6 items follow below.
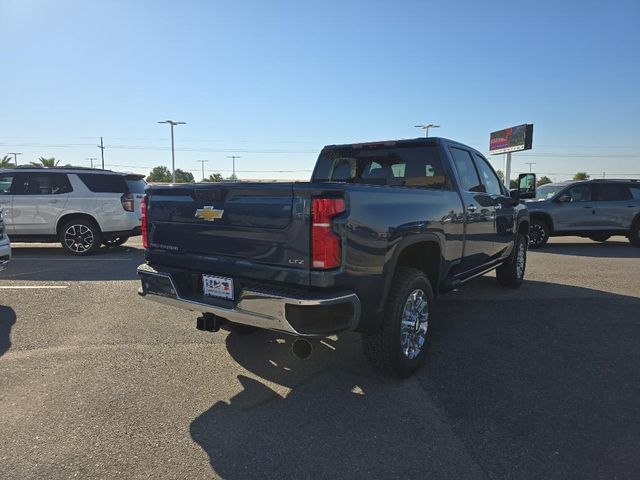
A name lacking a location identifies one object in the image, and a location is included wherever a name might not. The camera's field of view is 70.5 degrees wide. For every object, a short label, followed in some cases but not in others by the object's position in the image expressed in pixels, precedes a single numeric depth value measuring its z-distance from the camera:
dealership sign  32.97
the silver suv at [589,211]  11.90
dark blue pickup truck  2.84
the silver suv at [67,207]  9.25
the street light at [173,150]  47.02
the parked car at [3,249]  5.69
